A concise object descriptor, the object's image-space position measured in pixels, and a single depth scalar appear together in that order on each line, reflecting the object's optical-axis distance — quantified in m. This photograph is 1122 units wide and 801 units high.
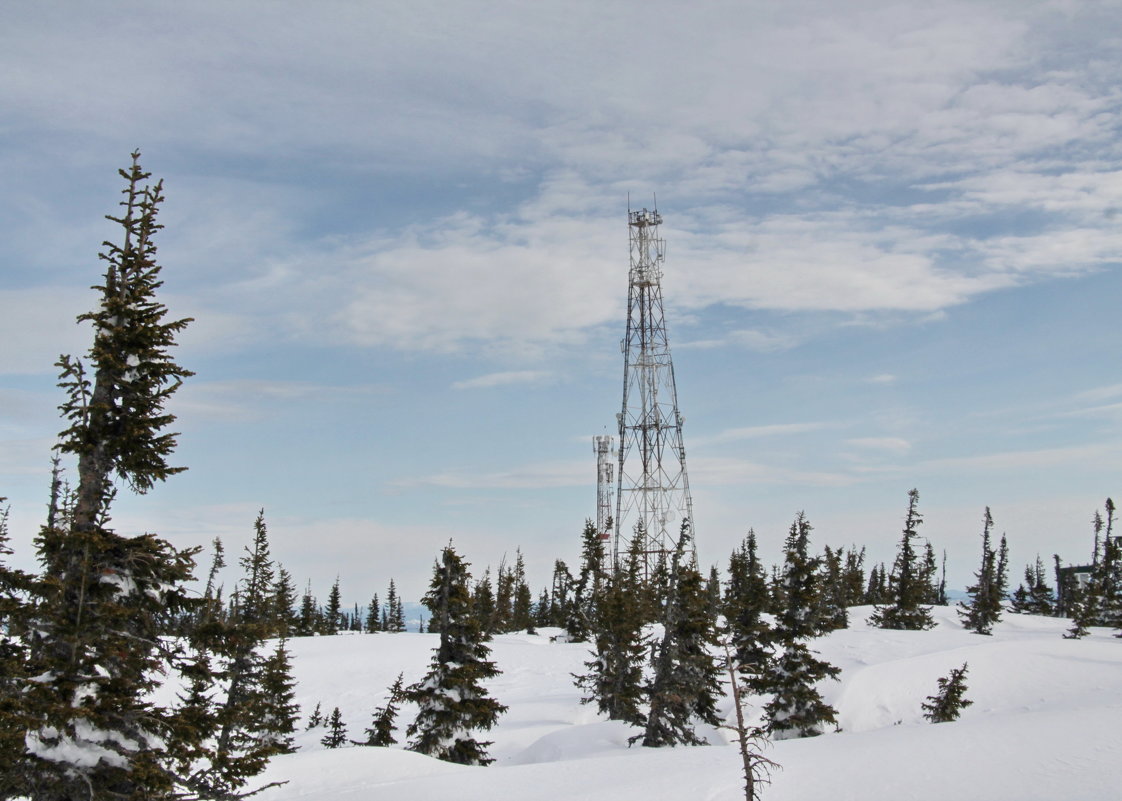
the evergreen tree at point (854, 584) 84.81
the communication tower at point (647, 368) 38.38
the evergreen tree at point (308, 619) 80.44
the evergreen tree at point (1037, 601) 87.19
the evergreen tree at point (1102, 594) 53.97
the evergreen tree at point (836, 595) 59.81
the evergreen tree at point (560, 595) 72.91
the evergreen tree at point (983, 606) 57.38
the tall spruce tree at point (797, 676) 28.41
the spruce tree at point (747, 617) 30.48
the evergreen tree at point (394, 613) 96.62
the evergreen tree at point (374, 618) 93.62
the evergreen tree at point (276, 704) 31.89
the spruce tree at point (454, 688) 25.73
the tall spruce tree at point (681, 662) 25.78
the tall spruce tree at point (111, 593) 10.45
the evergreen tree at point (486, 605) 77.87
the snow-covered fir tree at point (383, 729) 31.91
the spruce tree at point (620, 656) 31.22
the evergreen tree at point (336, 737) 35.09
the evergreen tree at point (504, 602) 88.81
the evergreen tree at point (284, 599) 59.19
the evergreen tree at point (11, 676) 9.85
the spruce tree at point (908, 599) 56.66
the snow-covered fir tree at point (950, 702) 27.30
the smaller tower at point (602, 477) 65.94
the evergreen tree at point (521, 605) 85.72
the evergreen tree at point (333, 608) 92.12
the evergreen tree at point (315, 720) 40.59
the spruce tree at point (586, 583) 62.84
